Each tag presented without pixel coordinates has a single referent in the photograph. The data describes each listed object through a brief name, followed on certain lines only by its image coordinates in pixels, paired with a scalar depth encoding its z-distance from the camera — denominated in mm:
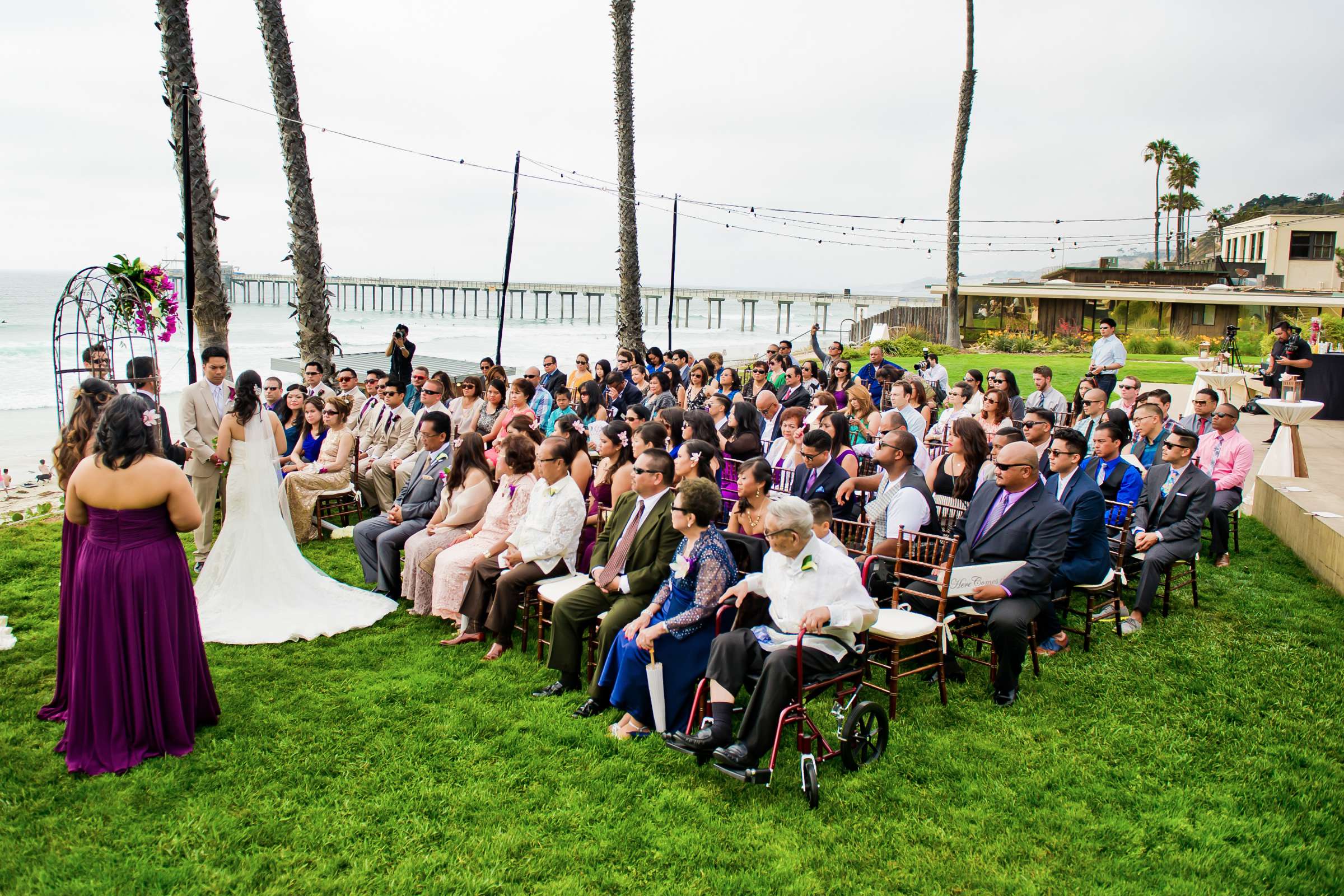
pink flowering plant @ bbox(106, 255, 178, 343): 9891
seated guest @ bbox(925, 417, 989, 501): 6621
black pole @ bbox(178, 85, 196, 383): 10352
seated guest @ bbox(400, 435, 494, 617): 6945
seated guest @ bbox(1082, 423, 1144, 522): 7148
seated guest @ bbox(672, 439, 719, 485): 5695
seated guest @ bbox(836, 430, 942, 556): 5953
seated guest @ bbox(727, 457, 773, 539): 5508
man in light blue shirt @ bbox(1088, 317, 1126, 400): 12875
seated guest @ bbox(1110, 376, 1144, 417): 10273
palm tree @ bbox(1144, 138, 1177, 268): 71688
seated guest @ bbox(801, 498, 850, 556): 5078
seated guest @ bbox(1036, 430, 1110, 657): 5902
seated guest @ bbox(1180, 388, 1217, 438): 8461
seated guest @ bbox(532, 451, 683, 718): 5344
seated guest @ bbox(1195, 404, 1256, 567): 8070
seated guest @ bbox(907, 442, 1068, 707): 5309
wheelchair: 4266
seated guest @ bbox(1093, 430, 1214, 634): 6656
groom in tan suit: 7820
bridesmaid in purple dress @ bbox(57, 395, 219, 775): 4406
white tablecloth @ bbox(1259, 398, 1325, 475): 10305
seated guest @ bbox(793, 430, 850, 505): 6617
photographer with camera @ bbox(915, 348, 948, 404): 14078
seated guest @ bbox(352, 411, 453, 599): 7410
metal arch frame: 9359
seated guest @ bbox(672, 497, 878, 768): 4332
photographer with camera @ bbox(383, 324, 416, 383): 13461
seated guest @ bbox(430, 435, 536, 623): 6570
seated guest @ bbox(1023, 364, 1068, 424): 10625
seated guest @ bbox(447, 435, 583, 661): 6176
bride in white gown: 6762
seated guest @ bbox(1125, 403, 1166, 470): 8039
